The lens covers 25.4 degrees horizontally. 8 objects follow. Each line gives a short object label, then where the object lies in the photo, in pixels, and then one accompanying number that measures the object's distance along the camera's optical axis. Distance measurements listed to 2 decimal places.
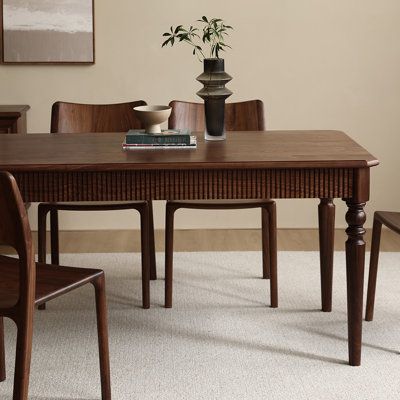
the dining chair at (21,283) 2.25
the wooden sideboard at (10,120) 4.57
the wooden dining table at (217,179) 2.84
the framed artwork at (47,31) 5.04
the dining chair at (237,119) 3.99
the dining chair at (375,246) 3.25
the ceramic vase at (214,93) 3.34
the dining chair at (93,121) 3.81
